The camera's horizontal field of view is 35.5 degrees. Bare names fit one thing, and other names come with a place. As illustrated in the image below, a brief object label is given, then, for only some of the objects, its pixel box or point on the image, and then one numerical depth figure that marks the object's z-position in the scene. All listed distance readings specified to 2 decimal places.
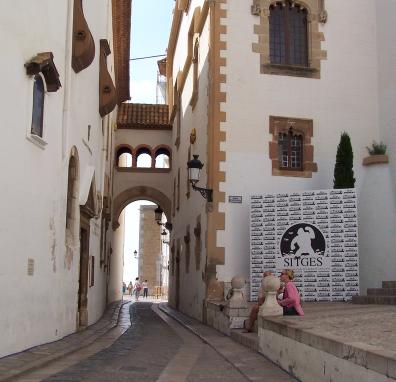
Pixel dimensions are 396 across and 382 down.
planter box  16.70
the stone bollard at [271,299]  10.10
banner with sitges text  15.29
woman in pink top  10.29
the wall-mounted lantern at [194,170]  14.95
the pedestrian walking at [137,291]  39.67
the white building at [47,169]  9.29
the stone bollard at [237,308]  12.59
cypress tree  16.00
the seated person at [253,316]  11.23
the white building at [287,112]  16.08
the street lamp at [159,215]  27.98
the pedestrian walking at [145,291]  44.57
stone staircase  14.10
